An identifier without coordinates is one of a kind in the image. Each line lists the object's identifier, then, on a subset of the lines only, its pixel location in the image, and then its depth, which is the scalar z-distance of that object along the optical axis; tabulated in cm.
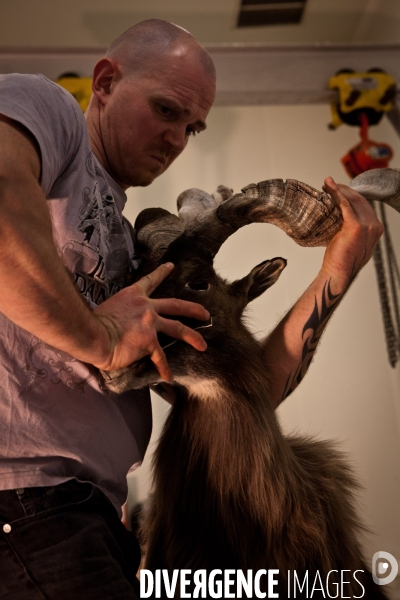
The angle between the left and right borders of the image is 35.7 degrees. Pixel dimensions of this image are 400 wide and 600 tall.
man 103
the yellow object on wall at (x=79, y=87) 288
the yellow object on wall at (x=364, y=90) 296
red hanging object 293
